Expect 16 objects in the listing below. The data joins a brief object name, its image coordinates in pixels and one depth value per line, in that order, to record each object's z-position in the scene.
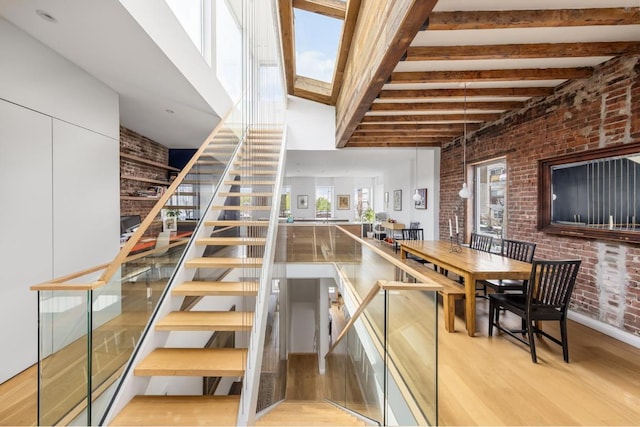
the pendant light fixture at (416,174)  8.12
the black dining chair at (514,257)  3.16
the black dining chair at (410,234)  5.78
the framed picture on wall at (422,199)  7.37
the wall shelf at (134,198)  4.77
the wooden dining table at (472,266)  2.70
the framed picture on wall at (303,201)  13.49
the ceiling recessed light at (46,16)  2.11
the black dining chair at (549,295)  2.35
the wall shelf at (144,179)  4.87
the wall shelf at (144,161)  4.83
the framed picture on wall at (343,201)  13.93
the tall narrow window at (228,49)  4.82
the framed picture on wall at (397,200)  9.41
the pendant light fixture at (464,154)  4.89
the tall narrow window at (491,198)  4.65
